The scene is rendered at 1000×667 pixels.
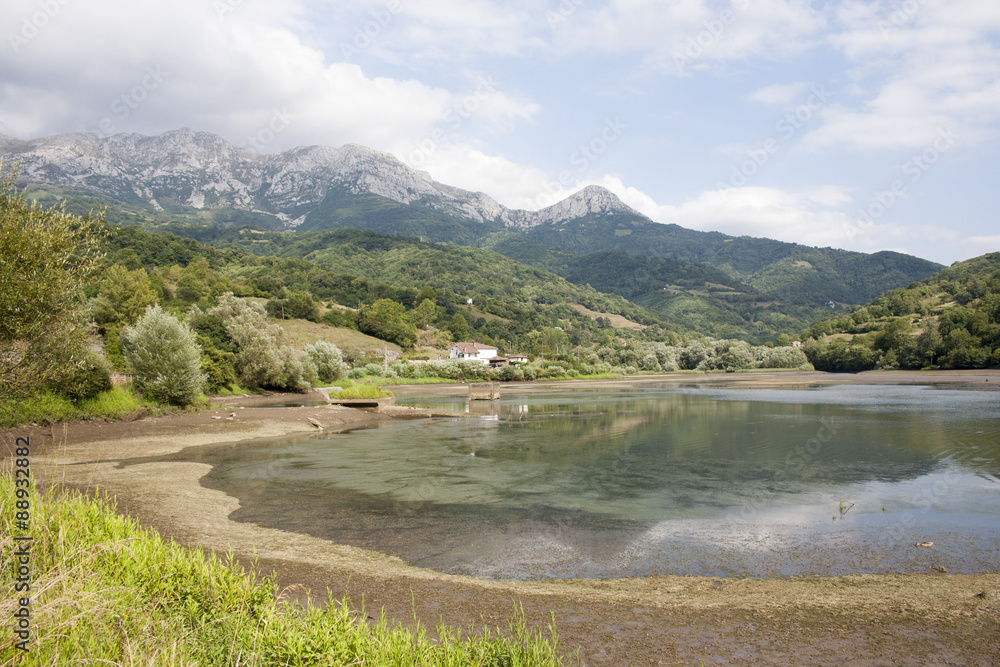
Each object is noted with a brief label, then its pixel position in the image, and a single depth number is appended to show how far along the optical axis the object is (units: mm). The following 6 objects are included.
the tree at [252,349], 50188
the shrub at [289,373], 52688
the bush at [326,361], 63875
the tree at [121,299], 53594
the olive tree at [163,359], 29719
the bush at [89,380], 22548
